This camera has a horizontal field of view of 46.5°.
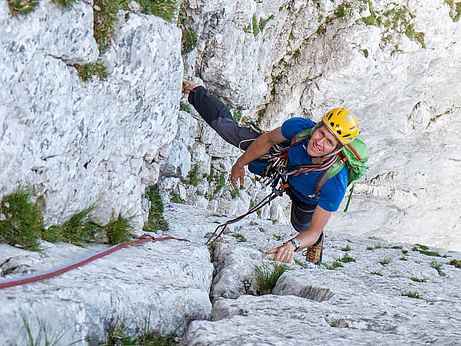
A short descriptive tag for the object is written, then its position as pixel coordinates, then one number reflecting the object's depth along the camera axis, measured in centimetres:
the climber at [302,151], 795
